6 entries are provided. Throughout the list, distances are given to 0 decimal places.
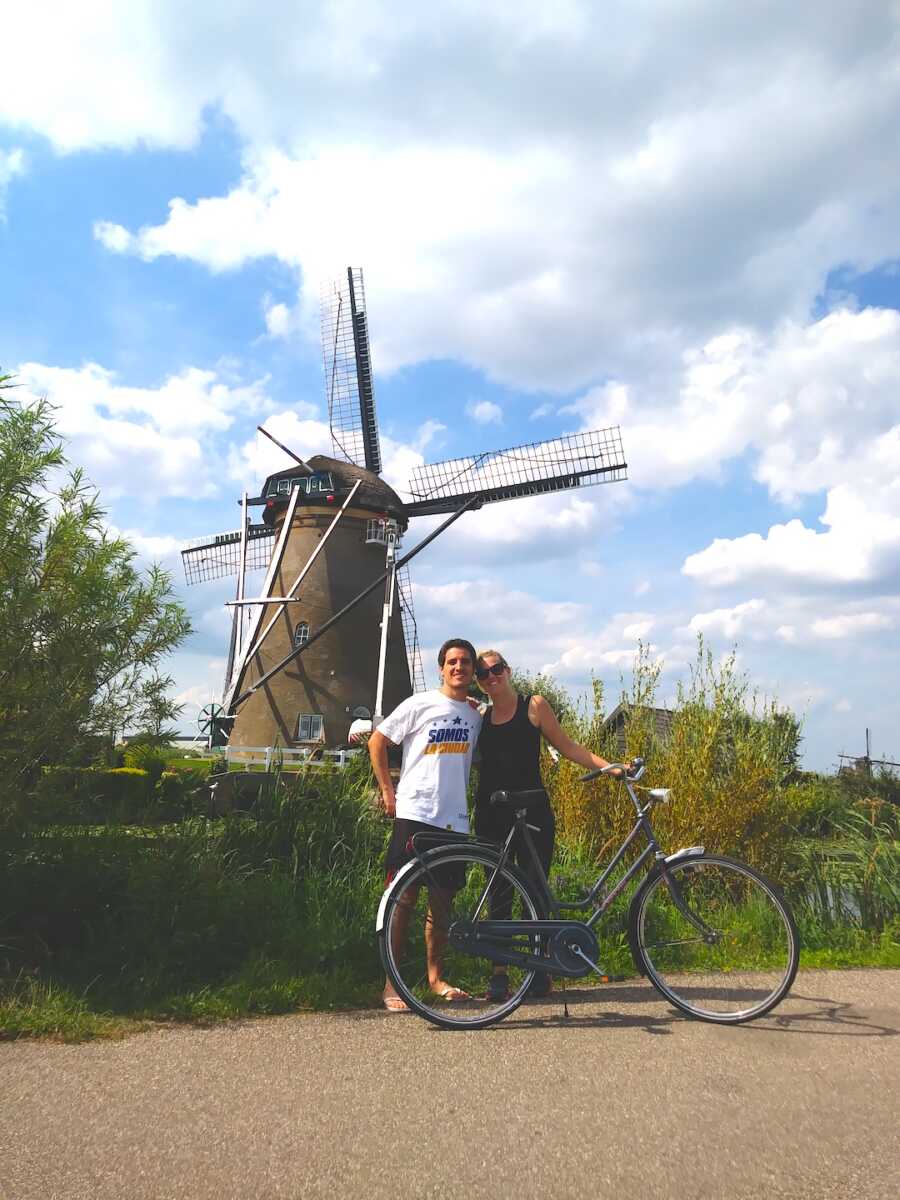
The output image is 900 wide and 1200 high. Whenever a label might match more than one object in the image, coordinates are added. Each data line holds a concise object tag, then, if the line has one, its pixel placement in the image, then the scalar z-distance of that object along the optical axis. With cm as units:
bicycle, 400
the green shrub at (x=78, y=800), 459
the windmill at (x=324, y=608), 2469
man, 438
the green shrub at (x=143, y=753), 536
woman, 451
